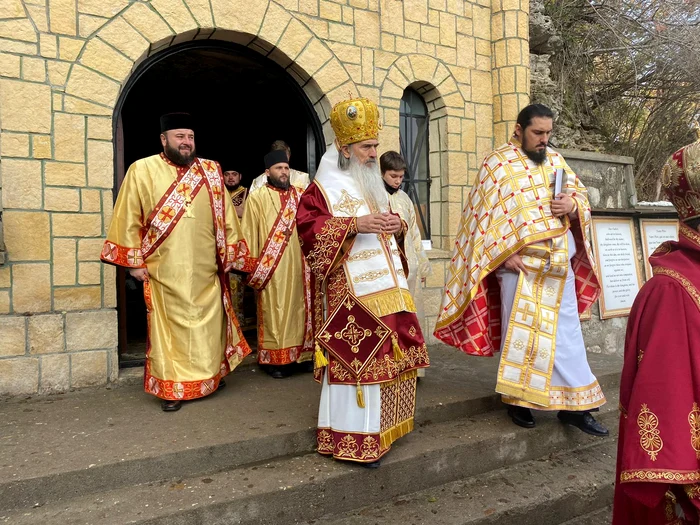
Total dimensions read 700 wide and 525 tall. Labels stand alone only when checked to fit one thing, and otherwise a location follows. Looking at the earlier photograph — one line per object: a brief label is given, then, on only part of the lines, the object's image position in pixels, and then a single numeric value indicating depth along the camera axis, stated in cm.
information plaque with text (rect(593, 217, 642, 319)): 646
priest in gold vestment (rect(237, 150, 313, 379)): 462
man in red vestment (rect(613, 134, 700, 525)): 164
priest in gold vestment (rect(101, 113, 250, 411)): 362
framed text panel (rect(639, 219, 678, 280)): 689
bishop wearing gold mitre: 294
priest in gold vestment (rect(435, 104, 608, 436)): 351
